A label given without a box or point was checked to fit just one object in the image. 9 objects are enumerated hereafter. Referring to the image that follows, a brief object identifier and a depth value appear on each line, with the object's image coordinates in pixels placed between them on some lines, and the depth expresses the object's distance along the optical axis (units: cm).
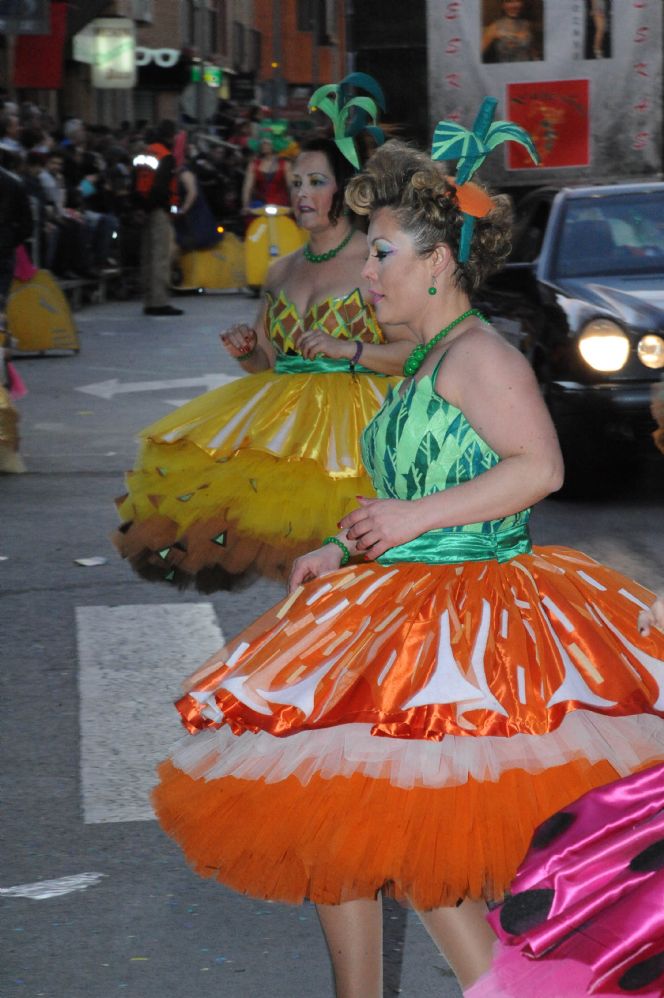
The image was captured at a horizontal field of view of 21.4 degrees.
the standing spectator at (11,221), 1234
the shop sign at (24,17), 1666
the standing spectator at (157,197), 1997
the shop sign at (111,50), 3975
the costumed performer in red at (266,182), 2283
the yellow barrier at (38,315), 1672
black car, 926
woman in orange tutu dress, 299
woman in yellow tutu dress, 616
